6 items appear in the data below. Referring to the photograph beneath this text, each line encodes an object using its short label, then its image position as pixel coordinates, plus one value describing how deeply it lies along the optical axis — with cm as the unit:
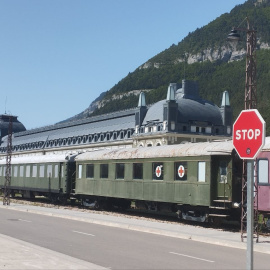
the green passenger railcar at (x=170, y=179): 2086
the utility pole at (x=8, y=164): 3553
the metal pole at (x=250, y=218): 560
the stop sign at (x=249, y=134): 579
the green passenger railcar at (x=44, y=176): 3478
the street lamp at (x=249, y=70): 1645
